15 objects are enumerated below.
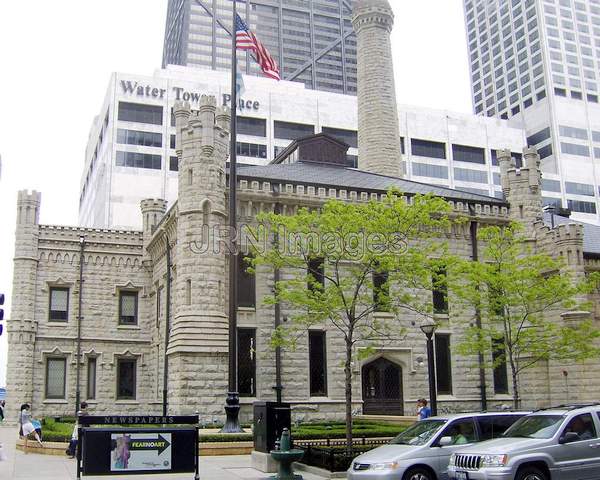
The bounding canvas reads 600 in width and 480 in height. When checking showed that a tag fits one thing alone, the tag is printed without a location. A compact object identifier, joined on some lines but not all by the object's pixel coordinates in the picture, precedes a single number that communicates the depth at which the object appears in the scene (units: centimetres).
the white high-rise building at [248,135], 8606
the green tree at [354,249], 2330
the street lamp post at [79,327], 3650
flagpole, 2214
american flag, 2844
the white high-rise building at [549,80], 10919
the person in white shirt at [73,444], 2049
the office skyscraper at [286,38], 17875
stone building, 2862
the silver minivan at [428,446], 1432
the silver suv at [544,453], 1322
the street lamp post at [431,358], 2092
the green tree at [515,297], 2745
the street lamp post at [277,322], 2925
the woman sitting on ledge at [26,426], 2236
